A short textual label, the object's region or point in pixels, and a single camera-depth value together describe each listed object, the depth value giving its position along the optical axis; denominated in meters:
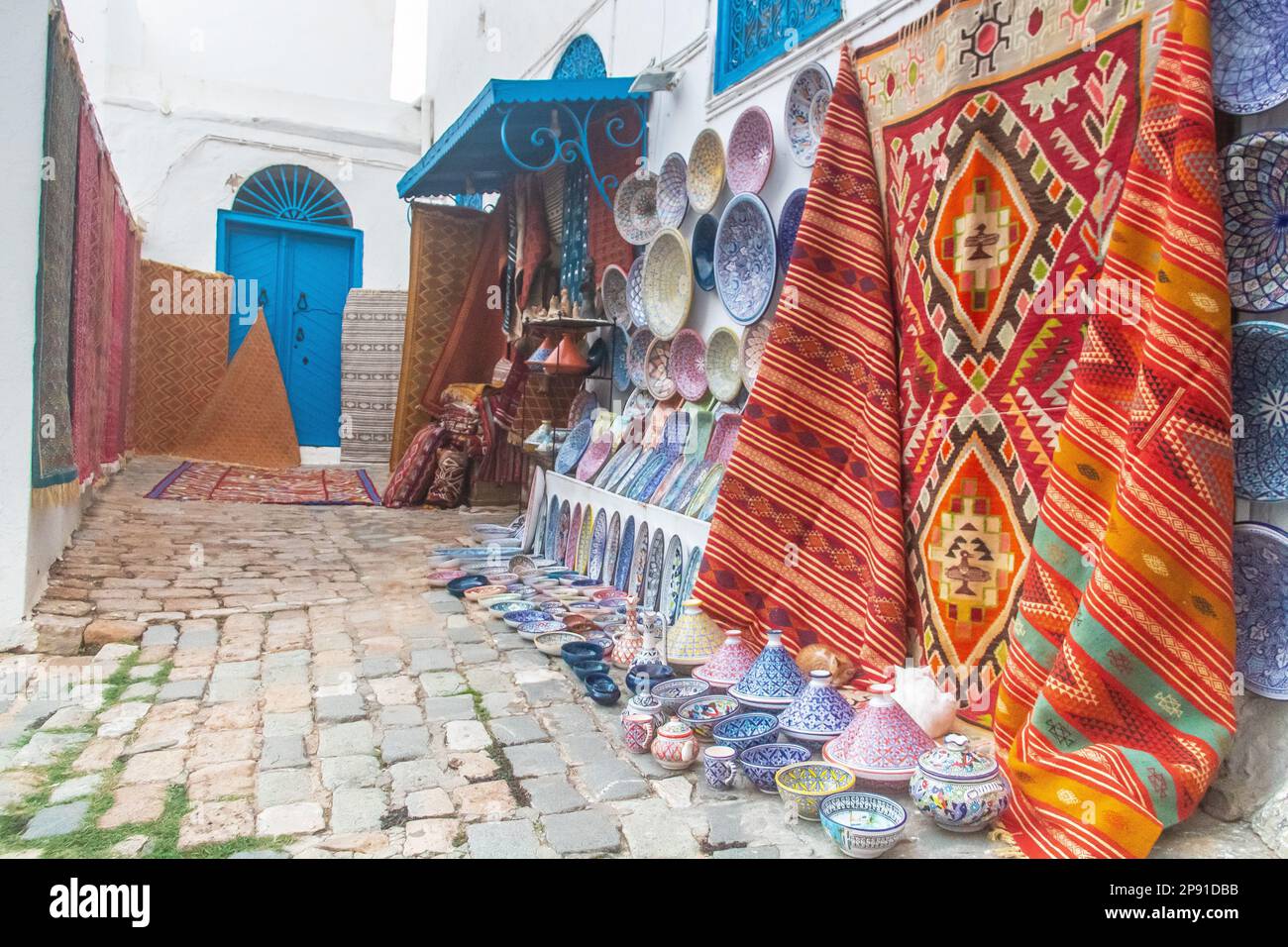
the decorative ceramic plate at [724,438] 3.88
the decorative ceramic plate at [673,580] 3.76
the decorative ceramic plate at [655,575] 3.94
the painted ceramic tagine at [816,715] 2.38
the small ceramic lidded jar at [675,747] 2.34
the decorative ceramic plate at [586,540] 4.72
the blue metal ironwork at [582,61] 5.68
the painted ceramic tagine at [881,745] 2.16
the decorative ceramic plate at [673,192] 4.39
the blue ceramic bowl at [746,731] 2.38
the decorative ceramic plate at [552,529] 5.19
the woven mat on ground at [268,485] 7.26
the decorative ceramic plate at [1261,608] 1.96
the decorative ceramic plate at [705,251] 4.09
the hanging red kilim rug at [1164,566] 1.93
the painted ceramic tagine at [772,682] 2.59
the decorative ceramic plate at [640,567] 4.09
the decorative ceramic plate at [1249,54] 1.93
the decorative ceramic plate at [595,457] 4.89
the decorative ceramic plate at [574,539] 4.88
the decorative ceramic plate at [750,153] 3.71
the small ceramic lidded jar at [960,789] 1.96
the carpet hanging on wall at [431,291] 7.77
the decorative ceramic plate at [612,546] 4.41
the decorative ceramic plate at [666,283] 4.34
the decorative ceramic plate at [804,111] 3.43
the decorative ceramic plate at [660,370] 4.46
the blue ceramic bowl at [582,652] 3.21
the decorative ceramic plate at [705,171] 4.07
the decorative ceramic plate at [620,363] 5.01
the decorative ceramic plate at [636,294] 4.68
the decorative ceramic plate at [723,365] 3.88
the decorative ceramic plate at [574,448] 5.21
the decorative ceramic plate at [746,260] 3.62
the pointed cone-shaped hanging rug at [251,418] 9.95
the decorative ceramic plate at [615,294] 5.05
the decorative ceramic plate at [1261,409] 1.97
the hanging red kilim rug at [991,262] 2.31
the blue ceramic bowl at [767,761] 2.21
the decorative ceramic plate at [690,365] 4.17
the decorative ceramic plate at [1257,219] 1.95
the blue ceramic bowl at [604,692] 2.85
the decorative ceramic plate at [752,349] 3.64
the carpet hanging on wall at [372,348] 9.75
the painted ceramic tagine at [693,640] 3.06
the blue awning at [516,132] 4.61
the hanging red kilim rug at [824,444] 2.96
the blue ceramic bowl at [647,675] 2.88
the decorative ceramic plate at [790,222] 3.46
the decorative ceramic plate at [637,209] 4.71
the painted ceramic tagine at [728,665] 2.80
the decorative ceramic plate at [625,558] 4.28
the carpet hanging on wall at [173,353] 9.66
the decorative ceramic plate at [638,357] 4.70
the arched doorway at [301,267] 10.70
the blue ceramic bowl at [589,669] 3.07
